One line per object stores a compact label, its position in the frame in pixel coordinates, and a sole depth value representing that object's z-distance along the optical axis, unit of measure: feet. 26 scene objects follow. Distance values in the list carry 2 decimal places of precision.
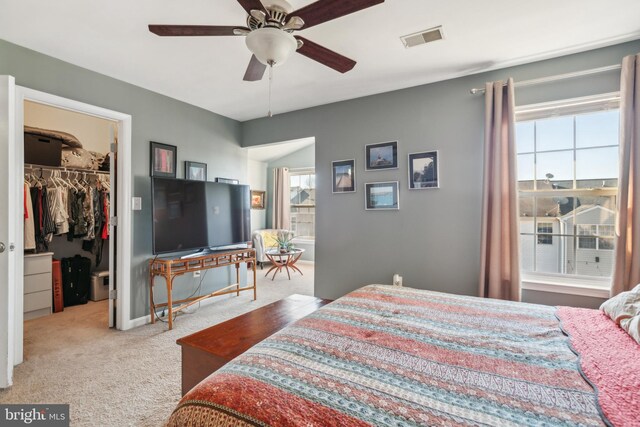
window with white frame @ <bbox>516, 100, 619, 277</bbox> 7.95
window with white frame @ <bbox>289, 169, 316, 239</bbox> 23.15
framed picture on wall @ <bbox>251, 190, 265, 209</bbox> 22.94
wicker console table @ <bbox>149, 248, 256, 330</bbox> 9.86
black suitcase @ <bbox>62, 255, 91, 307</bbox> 12.23
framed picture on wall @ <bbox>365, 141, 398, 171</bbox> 10.43
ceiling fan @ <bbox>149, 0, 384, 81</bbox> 4.64
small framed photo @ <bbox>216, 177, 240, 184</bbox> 13.08
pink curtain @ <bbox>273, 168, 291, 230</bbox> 23.21
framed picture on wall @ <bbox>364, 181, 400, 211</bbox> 10.42
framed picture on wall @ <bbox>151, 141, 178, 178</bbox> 10.58
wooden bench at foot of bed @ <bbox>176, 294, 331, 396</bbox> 5.25
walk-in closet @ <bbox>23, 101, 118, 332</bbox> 10.82
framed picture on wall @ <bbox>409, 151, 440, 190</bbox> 9.70
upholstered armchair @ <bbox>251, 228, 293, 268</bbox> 20.13
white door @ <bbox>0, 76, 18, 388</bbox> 6.41
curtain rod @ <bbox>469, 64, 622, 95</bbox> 7.38
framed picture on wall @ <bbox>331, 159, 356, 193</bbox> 11.26
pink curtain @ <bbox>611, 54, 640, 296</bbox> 6.89
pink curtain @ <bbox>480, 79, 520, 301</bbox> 8.23
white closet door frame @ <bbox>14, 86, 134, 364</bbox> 9.75
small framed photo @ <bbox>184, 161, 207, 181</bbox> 11.73
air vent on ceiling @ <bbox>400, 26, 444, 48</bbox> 6.97
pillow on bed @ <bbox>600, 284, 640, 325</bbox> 4.37
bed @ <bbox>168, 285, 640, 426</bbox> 2.67
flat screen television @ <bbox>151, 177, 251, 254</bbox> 10.07
